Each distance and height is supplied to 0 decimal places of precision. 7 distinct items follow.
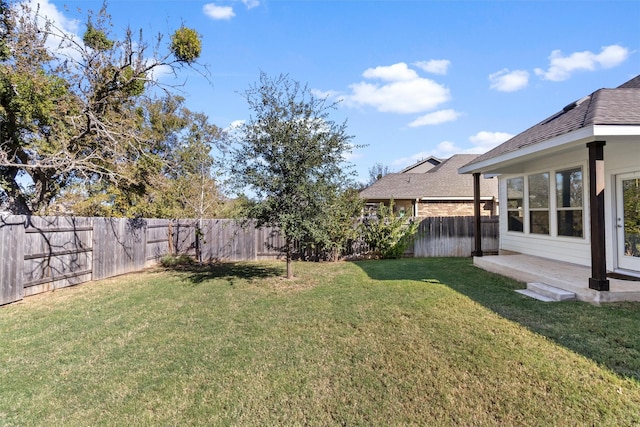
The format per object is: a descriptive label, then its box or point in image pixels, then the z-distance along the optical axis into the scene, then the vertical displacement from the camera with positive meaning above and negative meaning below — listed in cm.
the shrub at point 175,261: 1051 -129
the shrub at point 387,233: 1121 -46
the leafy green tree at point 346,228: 1072 -27
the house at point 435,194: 1761 +137
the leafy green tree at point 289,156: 685 +134
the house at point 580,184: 510 +73
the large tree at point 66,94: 706 +288
